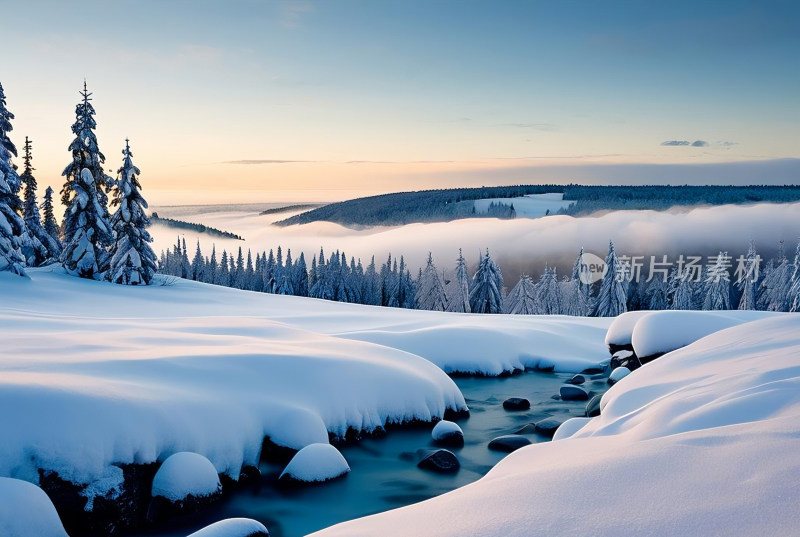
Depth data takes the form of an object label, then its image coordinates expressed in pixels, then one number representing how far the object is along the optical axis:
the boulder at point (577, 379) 19.84
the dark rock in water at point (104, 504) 7.40
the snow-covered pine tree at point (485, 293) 59.59
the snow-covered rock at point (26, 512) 6.22
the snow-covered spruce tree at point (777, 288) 64.19
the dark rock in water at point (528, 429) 13.74
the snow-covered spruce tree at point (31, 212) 40.75
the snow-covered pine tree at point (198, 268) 108.12
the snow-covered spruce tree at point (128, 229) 32.44
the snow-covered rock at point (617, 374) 19.27
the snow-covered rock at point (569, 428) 10.31
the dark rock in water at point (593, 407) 14.68
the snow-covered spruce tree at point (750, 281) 71.50
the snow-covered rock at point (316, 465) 9.68
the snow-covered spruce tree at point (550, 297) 75.25
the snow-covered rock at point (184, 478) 8.14
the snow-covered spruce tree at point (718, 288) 69.62
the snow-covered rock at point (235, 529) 6.23
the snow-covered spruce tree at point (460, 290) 67.50
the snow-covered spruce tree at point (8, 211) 27.08
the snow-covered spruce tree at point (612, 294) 60.00
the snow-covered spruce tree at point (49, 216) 52.91
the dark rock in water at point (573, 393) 17.64
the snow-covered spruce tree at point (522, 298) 71.75
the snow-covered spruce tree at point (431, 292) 74.12
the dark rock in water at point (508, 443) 12.45
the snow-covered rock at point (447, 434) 12.66
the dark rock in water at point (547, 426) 13.48
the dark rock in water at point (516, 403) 16.30
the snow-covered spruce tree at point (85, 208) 33.06
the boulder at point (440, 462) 11.09
